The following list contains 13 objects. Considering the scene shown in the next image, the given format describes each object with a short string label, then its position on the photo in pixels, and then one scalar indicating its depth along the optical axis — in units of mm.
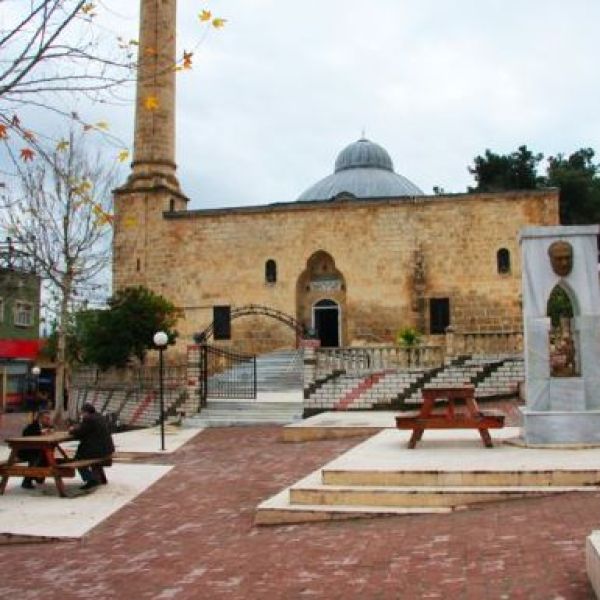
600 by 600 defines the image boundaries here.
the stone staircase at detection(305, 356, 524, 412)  16281
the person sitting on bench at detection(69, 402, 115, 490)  8883
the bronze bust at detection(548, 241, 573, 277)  8695
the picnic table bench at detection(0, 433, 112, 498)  8469
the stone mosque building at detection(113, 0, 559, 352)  24656
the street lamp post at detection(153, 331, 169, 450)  13719
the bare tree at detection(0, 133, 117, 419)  17484
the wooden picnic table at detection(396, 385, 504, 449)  8664
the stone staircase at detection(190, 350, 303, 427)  15672
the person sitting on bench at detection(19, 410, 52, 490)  9024
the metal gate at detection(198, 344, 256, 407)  17391
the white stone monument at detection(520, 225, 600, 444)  8578
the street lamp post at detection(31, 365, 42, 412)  17772
